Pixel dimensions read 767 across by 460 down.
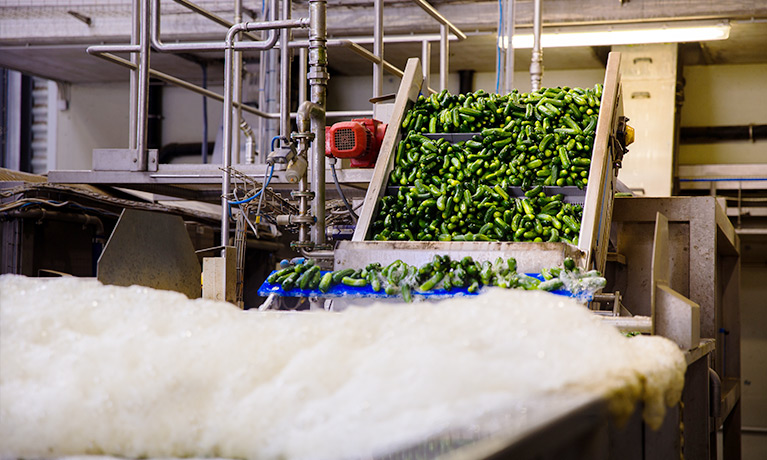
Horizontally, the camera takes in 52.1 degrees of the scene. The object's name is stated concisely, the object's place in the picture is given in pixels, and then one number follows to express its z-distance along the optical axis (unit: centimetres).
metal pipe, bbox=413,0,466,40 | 556
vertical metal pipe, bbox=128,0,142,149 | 505
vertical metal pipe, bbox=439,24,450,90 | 585
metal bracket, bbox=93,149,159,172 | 525
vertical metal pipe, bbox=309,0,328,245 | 395
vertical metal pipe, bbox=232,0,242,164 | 546
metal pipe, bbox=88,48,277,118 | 509
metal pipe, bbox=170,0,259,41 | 509
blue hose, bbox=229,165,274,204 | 388
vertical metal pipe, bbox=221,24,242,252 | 406
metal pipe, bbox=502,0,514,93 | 618
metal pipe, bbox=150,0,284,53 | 414
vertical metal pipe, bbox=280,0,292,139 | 459
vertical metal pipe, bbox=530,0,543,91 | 597
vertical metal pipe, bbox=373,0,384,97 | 528
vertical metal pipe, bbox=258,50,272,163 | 762
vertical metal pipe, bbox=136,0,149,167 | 478
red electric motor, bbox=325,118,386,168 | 454
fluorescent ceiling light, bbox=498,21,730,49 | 740
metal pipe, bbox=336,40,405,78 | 452
